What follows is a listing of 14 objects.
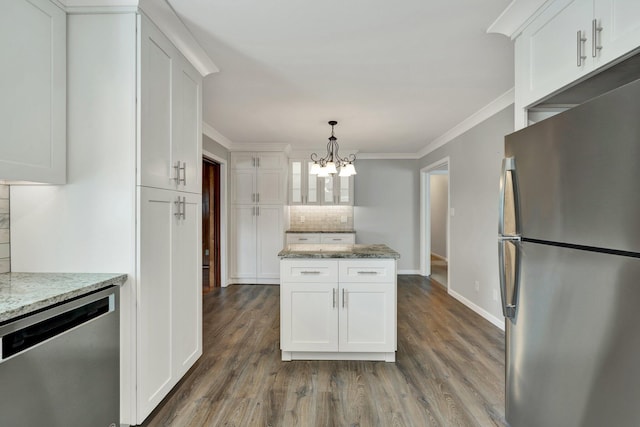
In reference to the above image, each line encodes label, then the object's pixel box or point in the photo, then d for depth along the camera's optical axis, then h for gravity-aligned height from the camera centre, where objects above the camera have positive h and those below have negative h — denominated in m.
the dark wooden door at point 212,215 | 5.46 -0.03
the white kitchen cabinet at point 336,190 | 6.19 +0.42
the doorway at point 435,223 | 6.07 -0.22
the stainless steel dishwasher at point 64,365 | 1.16 -0.60
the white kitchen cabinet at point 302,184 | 6.14 +0.53
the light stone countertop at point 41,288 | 1.20 -0.32
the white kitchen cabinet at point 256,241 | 5.67 -0.46
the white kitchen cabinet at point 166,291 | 1.84 -0.48
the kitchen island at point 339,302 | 2.76 -0.73
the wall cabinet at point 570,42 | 1.30 +0.76
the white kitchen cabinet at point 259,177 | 5.70 +0.61
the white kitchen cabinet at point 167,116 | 1.85 +0.60
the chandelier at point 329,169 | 3.64 +0.48
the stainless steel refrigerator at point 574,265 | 0.98 -0.19
